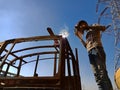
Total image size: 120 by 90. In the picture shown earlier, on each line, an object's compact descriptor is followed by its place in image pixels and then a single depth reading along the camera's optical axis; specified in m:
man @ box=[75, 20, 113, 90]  1.69
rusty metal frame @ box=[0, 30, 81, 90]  1.11
